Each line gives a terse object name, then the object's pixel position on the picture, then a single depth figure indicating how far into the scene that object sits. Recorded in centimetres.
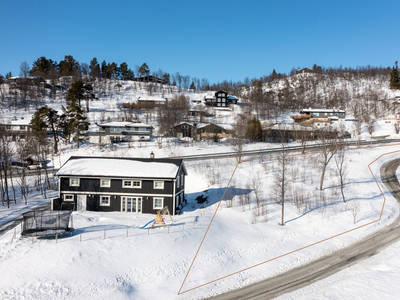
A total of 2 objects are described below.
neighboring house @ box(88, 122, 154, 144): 6625
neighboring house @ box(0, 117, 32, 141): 6869
